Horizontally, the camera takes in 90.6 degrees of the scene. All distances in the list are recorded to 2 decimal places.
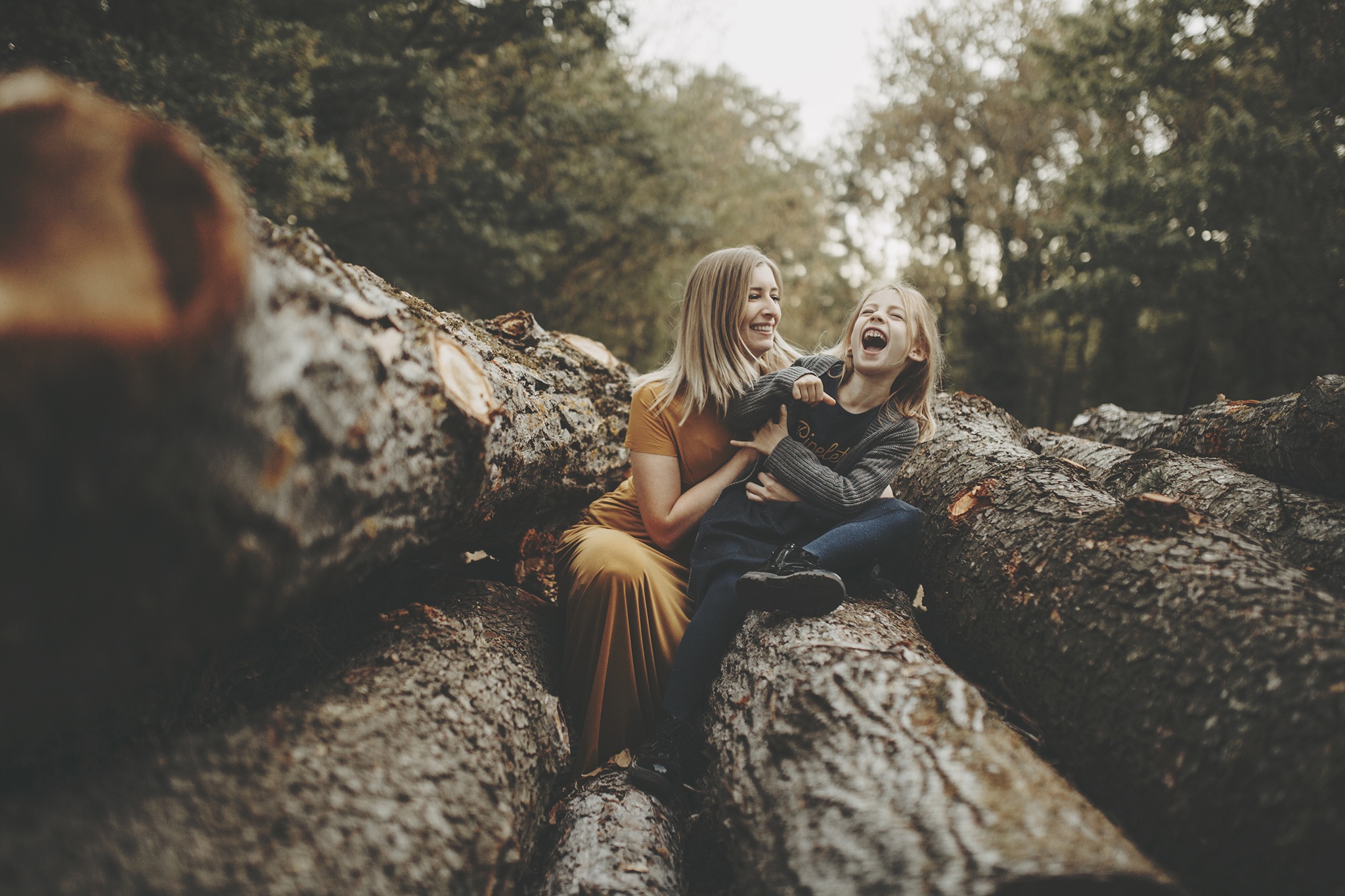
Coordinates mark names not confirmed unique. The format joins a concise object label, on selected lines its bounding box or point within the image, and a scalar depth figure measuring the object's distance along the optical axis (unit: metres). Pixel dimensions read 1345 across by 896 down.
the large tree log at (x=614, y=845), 1.83
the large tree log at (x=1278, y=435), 2.58
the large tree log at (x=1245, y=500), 2.42
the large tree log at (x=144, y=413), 0.98
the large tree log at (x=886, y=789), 1.31
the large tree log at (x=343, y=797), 1.23
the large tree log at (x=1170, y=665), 1.40
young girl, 2.28
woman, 2.42
